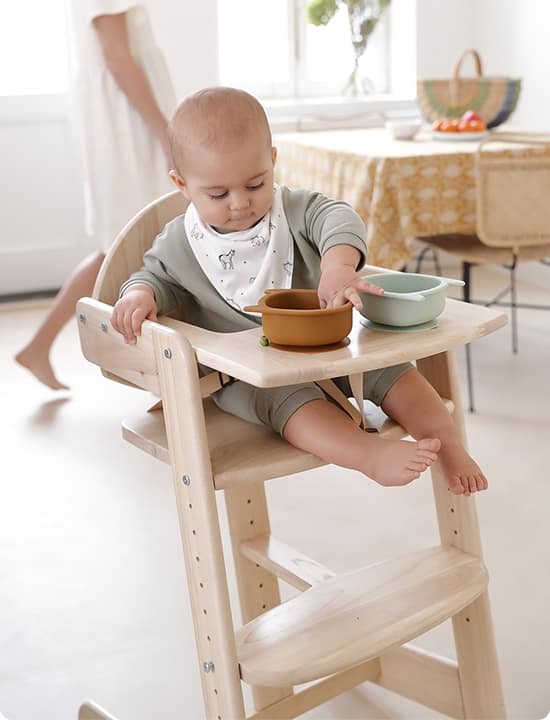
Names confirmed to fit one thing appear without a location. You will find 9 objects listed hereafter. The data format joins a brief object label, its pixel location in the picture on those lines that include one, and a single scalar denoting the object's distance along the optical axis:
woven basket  3.37
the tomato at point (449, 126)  3.24
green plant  4.39
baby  1.23
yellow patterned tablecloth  2.83
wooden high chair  1.14
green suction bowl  1.16
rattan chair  2.70
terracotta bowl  1.10
